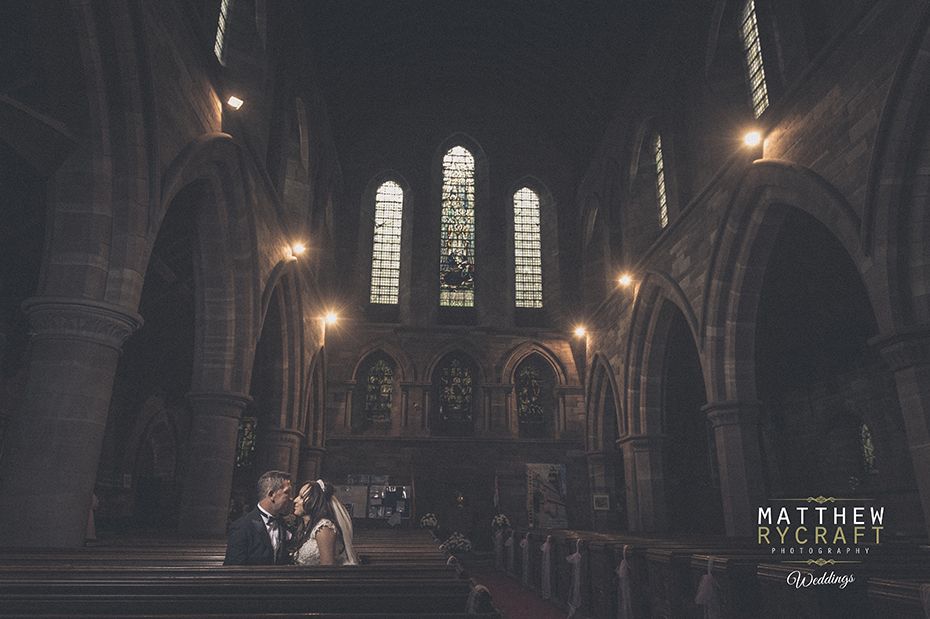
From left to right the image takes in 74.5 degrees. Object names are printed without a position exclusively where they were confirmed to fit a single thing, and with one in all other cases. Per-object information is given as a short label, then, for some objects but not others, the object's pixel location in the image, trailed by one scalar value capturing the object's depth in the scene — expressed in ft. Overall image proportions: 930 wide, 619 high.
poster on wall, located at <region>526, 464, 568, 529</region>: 54.08
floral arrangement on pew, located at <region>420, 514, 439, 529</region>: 50.47
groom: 11.87
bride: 12.44
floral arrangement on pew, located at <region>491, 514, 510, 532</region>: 50.39
